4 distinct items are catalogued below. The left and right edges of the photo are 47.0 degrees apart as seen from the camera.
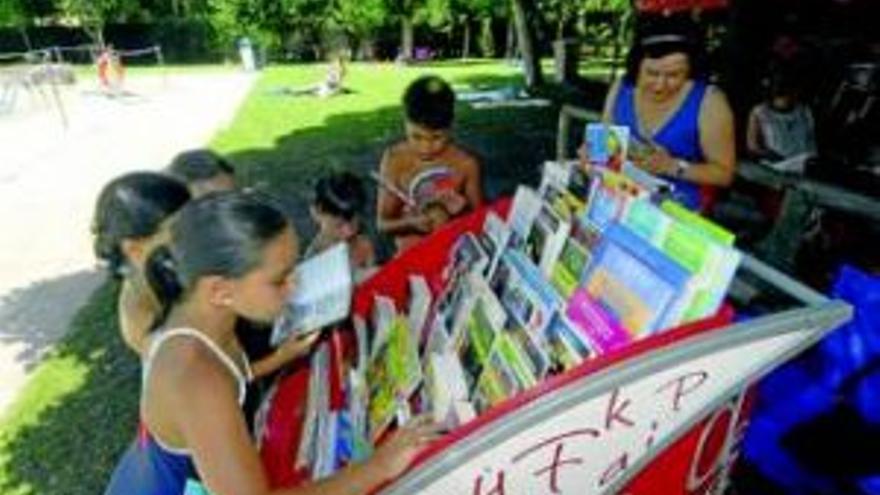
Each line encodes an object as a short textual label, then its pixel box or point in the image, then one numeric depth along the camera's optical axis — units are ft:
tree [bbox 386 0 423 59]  110.73
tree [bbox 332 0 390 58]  110.73
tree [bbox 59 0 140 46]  121.60
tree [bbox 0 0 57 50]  126.05
